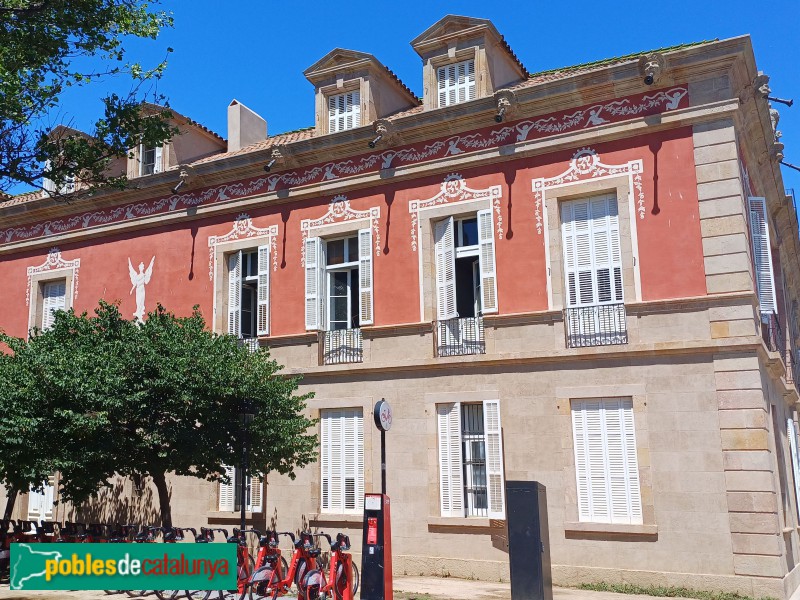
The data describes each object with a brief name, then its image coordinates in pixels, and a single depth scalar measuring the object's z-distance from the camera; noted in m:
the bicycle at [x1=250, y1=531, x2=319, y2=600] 10.79
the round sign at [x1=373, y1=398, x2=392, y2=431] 10.72
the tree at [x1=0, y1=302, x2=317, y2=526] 12.65
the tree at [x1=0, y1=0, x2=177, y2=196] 12.06
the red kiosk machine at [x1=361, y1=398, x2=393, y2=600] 10.14
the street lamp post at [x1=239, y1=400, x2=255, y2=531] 12.87
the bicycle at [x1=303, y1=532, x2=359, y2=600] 10.40
